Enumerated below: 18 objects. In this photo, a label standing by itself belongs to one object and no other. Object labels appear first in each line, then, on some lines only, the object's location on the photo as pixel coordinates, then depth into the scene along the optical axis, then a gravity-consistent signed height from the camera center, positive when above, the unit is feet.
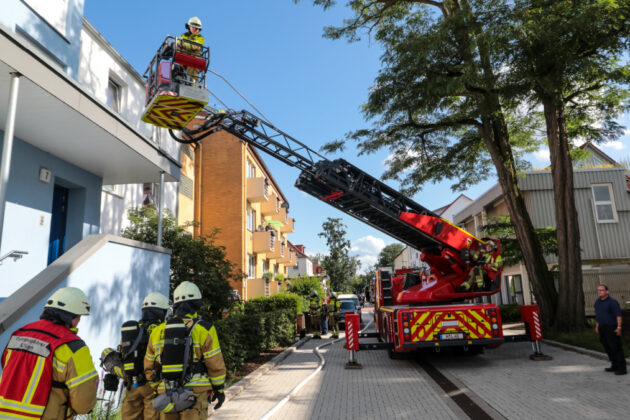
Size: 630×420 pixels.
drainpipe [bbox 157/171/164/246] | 27.98 +5.32
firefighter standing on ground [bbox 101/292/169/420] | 12.78 -2.20
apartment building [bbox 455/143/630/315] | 61.21 +11.21
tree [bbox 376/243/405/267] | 360.81 +32.61
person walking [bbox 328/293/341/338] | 51.23 -2.44
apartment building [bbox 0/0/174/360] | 16.29 +8.12
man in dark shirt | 23.72 -2.47
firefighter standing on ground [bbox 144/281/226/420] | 11.55 -1.77
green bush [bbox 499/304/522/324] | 60.59 -3.83
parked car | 65.73 -2.09
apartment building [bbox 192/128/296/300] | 76.59 +17.32
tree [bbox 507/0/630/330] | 31.81 +17.35
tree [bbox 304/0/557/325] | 35.53 +17.91
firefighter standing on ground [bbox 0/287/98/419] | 8.50 -1.46
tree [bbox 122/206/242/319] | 38.32 +3.58
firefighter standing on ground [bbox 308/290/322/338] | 51.01 -2.58
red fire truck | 28.66 +3.18
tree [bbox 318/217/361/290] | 174.40 +13.90
